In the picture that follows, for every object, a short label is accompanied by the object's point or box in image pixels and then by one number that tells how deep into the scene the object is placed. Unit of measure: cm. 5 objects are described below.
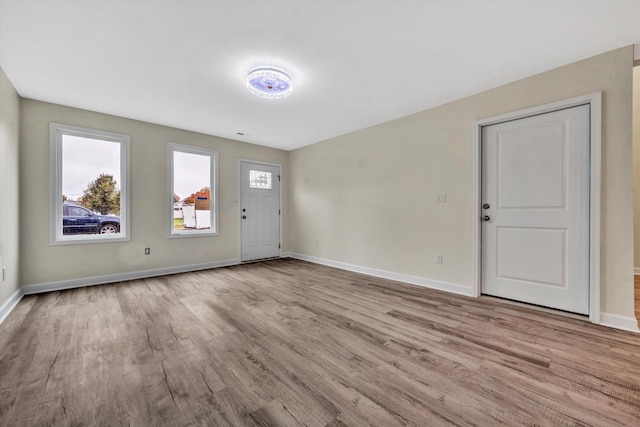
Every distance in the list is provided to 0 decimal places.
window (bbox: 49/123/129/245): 341
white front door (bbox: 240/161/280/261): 527
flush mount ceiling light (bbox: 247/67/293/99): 252
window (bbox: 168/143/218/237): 438
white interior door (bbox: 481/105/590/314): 246
